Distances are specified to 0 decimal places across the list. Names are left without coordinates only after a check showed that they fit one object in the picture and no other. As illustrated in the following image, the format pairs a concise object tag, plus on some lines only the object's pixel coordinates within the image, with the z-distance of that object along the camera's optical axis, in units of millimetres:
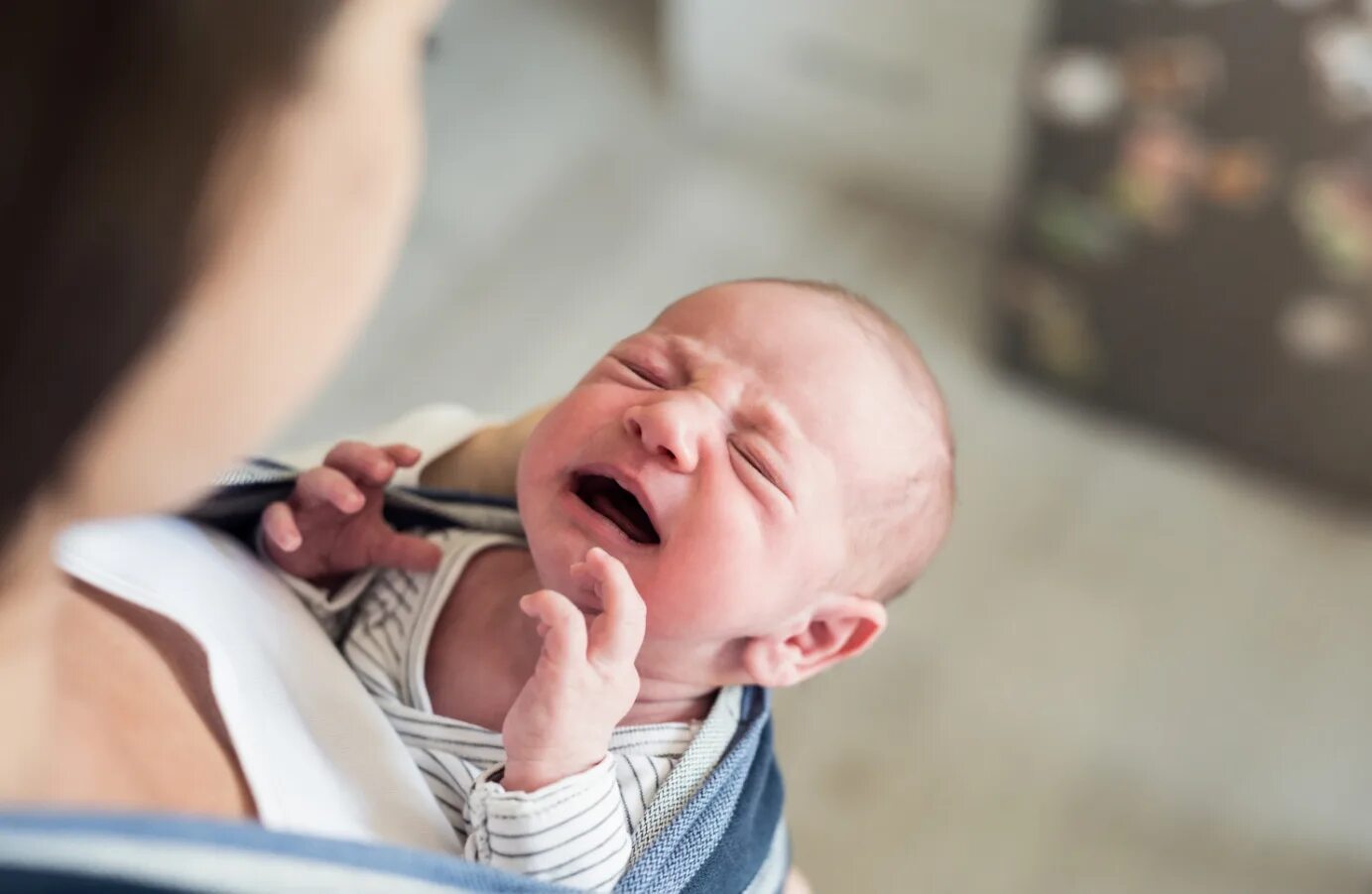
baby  614
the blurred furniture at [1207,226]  1380
